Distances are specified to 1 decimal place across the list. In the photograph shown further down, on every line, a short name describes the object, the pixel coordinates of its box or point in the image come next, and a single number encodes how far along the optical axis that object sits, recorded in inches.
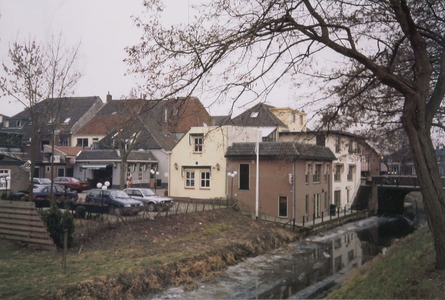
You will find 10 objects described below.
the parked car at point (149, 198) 1038.0
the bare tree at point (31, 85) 757.3
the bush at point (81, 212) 762.0
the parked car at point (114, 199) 969.5
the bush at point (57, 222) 562.6
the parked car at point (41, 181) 1450.8
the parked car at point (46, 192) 1114.7
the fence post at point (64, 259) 457.5
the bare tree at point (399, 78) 314.3
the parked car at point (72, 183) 1502.2
